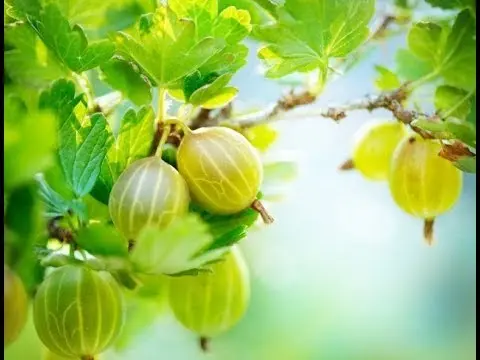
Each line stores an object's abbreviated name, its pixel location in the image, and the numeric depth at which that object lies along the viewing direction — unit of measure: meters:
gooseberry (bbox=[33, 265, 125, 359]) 0.23
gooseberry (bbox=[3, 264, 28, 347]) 0.19
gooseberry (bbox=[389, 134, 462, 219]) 0.27
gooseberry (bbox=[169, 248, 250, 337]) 0.27
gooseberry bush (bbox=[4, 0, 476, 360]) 0.21
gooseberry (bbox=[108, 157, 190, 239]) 0.22
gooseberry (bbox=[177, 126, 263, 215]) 0.23
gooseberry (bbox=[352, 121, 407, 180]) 0.29
